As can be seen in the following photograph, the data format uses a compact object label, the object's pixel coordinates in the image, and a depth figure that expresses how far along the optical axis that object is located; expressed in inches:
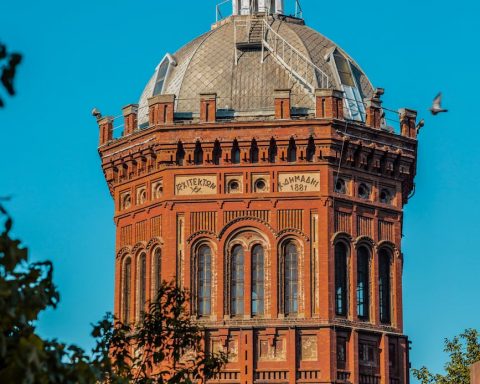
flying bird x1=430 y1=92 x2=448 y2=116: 2224.4
